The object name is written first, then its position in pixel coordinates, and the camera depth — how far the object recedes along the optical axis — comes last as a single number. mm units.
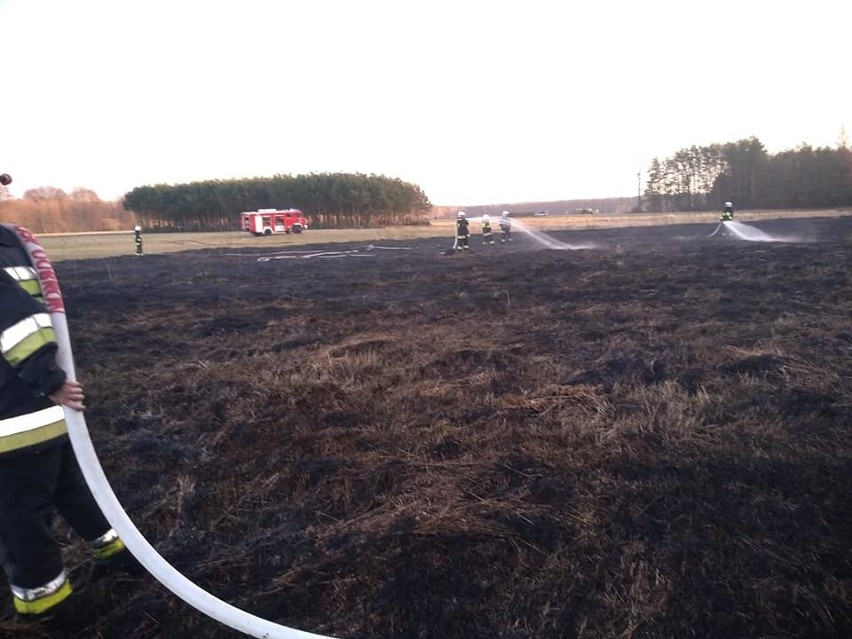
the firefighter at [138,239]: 26116
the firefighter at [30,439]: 2229
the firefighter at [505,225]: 24766
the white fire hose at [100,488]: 2320
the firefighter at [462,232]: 20000
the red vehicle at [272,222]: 39375
